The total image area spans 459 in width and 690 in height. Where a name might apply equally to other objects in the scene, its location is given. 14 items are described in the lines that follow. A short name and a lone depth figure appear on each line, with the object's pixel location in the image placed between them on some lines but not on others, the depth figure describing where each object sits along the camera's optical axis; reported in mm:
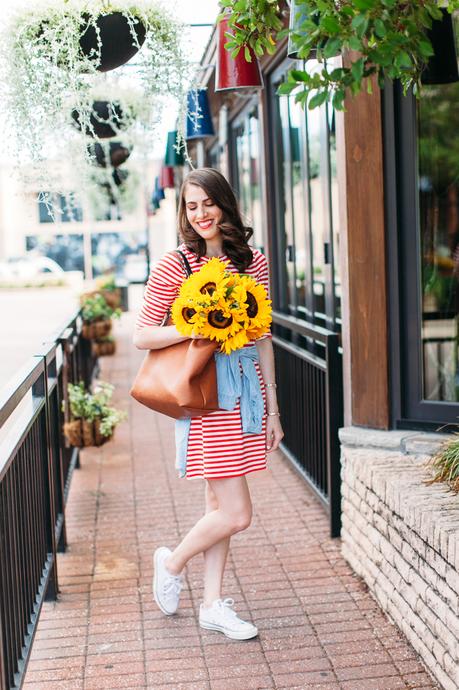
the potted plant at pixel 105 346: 11673
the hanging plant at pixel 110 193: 8275
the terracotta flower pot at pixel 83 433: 5602
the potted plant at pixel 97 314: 10141
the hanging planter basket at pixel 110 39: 3398
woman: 3082
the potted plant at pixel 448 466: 3141
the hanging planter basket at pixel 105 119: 5152
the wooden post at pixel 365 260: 3791
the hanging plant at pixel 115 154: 6531
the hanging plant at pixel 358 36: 1819
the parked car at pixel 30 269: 41000
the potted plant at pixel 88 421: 5648
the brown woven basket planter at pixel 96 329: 9094
